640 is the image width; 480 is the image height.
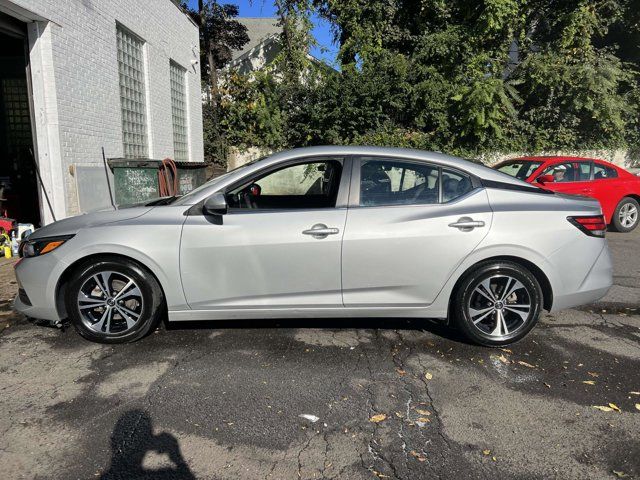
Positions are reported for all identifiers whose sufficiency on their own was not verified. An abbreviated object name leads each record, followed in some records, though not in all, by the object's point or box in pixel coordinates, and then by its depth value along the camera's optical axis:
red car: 9.09
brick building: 7.43
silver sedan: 3.84
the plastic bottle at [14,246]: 7.40
